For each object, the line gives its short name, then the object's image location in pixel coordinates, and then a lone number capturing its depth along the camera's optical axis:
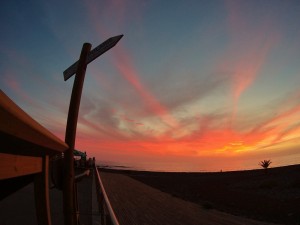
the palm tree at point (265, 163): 30.89
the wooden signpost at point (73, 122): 3.19
